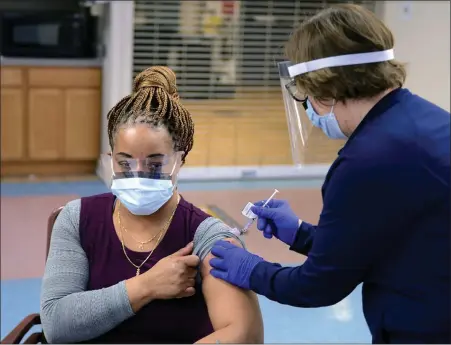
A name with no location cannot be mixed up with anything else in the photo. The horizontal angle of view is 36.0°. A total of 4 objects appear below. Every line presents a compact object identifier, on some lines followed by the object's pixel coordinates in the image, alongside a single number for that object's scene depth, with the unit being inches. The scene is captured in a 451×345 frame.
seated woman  58.9
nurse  47.6
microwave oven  214.4
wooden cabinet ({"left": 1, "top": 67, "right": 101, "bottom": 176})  211.6
